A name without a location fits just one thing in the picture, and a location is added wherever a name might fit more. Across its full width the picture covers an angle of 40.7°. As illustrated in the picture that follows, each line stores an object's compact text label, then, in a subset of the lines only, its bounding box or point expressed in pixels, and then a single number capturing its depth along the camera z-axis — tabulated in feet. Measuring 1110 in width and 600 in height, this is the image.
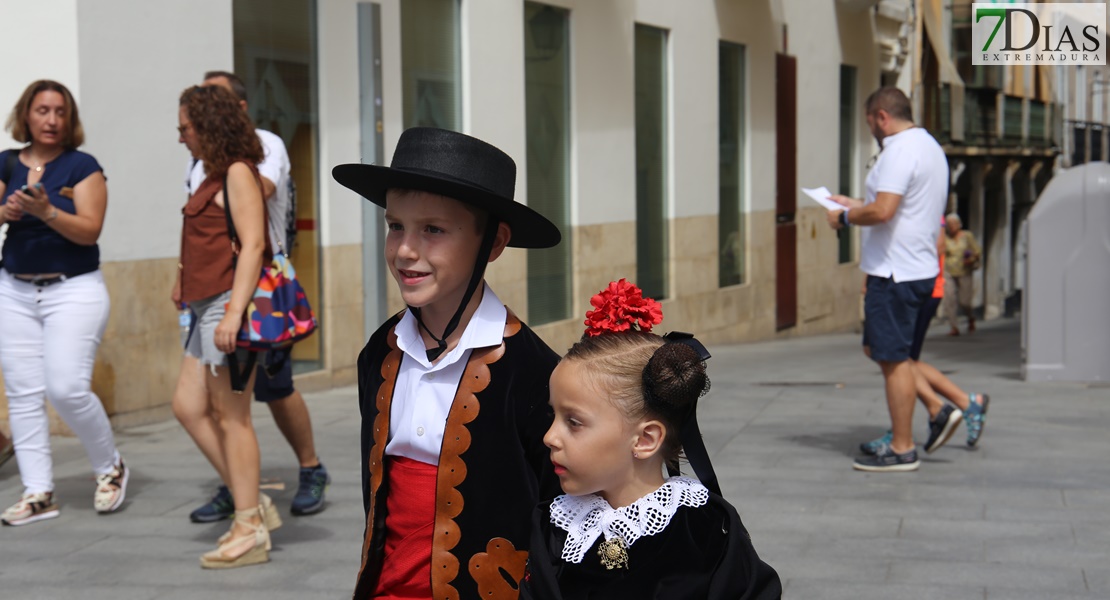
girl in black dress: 8.43
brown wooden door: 71.05
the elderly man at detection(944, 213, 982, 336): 73.61
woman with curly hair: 17.80
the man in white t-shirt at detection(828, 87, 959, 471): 23.72
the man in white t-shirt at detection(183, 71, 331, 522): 19.66
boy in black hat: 9.30
